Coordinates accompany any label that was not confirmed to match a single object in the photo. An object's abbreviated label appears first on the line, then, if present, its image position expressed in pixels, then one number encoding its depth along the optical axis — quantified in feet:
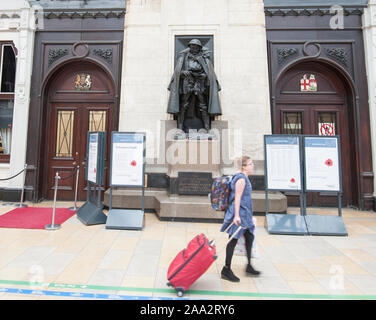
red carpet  17.96
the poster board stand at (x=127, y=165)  17.90
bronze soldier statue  22.56
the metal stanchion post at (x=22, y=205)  24.12
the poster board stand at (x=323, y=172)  17.16
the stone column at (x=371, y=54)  25.50
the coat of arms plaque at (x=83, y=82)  28.76
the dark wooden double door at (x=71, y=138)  27.89
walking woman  10.02
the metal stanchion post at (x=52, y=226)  17.07
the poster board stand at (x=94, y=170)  18.65
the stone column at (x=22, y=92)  26.86
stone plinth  19.42
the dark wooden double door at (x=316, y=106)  27.27
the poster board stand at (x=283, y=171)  17.62
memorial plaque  20.65
